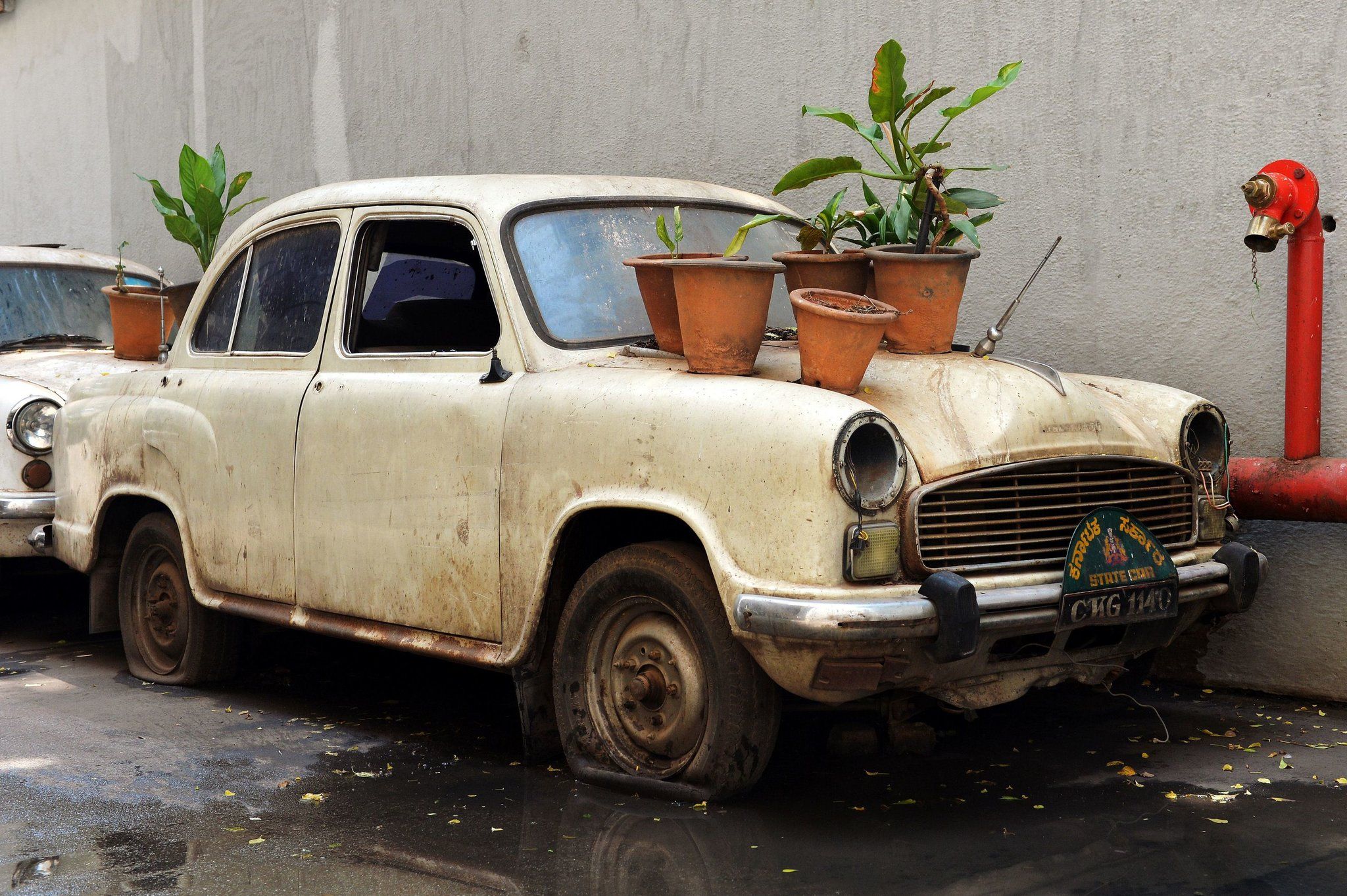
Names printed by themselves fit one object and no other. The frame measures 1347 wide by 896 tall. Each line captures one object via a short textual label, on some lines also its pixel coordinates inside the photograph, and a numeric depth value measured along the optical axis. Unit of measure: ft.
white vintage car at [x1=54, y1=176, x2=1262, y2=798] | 12.25
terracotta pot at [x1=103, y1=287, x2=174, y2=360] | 24.76
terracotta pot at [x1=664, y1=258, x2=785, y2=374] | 13.42
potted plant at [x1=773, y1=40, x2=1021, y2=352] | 14.53
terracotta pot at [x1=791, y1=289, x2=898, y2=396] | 12.81
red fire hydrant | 16.44
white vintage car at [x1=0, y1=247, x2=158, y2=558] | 22.43
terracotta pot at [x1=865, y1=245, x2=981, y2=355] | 14.48
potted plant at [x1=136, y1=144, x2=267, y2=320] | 31.07
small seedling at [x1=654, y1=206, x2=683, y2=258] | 14.16
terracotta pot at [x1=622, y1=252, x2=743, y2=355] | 14.25
